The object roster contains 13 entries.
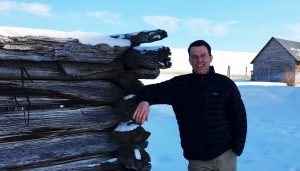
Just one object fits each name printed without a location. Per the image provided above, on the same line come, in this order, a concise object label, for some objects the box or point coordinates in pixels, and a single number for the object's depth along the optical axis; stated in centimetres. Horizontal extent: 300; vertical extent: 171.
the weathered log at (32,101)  303
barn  3622
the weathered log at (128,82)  362
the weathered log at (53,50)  290
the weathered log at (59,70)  302
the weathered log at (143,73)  365
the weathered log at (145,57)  359
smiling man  338
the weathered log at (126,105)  358
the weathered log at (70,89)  308
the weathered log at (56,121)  307
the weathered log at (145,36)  355
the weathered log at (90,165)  333
